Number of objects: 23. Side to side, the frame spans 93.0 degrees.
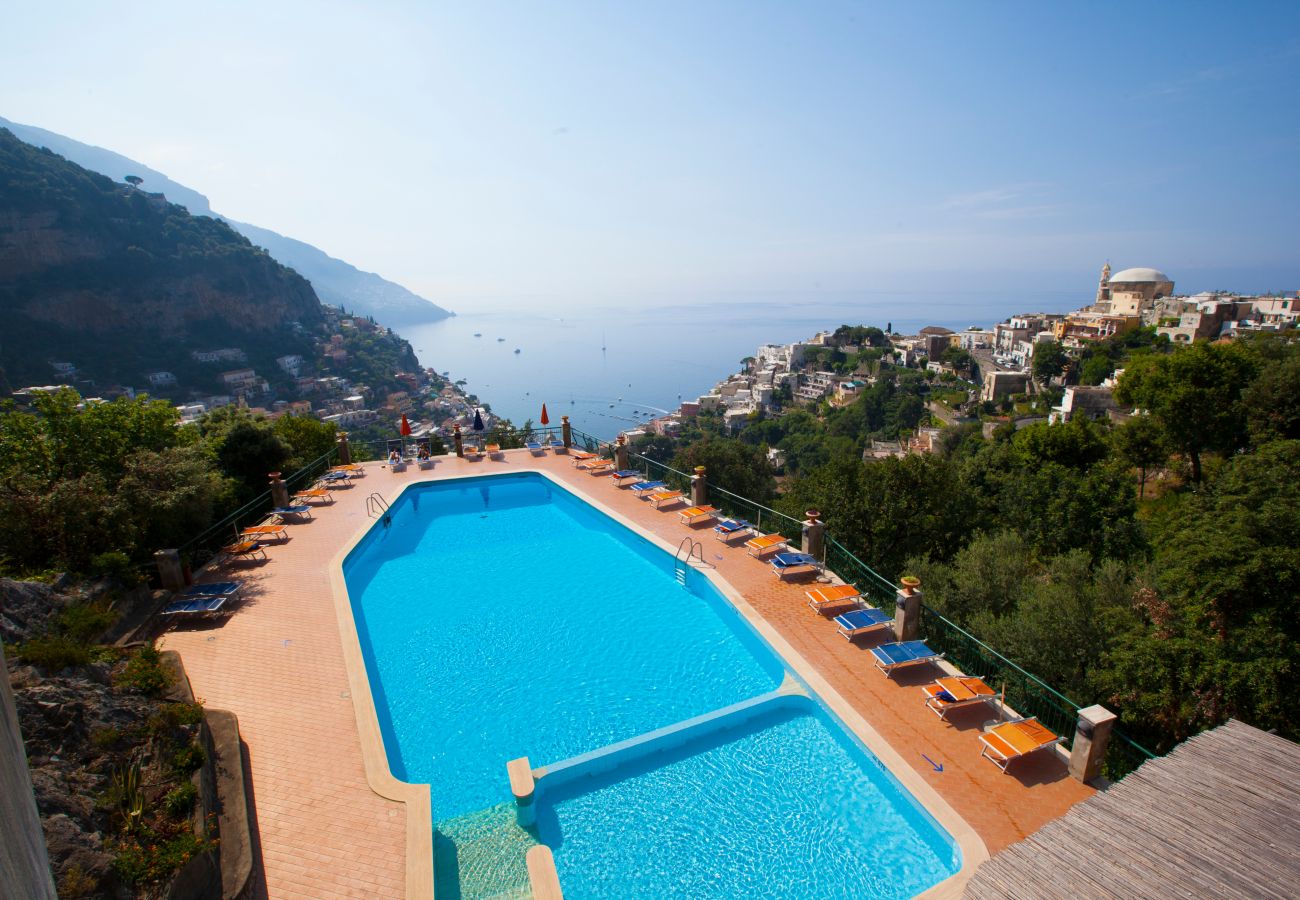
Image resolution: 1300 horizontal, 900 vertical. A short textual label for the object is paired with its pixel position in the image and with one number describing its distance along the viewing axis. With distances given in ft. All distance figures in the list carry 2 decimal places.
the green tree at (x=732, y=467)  83.41
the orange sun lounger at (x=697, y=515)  46.52
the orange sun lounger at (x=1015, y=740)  23.02
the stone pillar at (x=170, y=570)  35.65
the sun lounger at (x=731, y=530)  43.69
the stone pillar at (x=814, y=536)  38.37
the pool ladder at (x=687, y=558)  39.96
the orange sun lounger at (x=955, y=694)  25.91
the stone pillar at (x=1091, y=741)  21.88
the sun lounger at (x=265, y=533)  42.88
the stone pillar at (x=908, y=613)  30.22
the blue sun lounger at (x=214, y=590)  35.29
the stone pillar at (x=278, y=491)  49.75
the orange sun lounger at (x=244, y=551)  41.47
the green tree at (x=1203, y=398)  71.36
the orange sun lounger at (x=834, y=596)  33.68
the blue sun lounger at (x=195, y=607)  32.83
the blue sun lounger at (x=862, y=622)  30.96
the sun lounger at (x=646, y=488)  52.44
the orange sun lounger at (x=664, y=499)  49.90
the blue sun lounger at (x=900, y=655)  28.45
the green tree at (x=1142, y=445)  77.56
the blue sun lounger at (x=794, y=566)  37.63
